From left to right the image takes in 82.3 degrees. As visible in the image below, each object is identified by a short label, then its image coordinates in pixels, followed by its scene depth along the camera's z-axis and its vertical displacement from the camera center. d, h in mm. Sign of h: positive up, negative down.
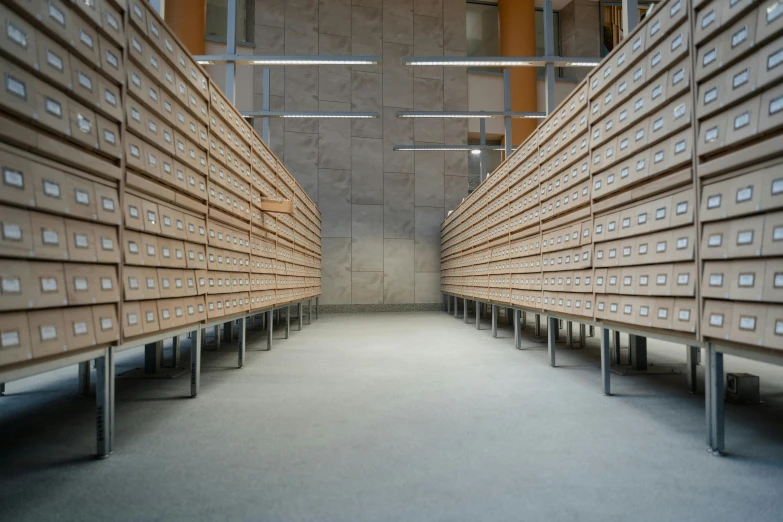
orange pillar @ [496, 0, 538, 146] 12742 +6359
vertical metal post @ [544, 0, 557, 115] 5918 +2964
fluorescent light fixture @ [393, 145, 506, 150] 10344 +2804
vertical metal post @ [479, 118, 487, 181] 10930 +2830
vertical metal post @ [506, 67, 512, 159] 8371 +3245
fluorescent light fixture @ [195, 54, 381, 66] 5859 +2763
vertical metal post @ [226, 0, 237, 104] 5957 +3019
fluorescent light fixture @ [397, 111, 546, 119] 8305 +2993
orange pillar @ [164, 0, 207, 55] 11023 +6160
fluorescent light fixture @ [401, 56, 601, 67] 6039 +2800
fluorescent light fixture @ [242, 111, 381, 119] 8145 +2879
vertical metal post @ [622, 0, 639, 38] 3637 +2042
